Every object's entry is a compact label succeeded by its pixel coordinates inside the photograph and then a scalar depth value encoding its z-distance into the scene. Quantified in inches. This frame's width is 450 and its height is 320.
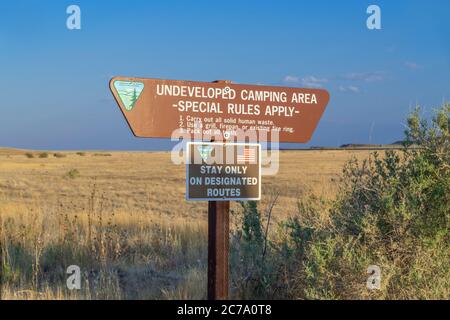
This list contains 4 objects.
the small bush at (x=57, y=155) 3430.1
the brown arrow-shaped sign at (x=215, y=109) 172.1
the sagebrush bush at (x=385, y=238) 186.7
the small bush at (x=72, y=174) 1269.7
